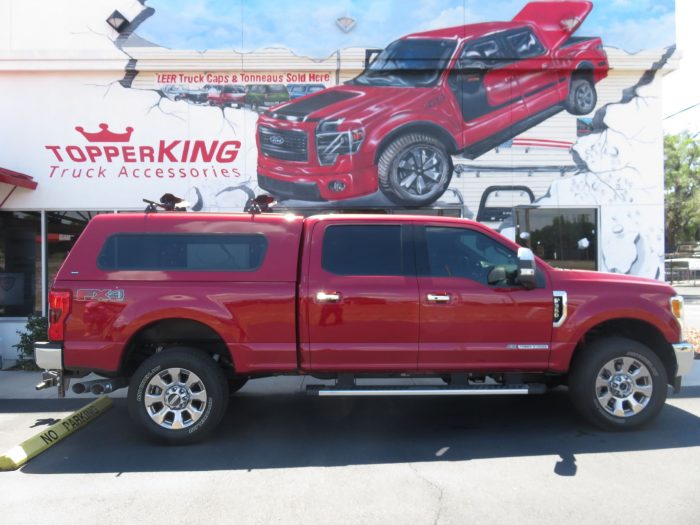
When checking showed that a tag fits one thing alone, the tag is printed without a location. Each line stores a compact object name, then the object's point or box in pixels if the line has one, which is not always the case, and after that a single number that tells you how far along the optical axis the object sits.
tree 29.75
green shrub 8.48
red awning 8.83
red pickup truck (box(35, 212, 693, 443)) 5.11
